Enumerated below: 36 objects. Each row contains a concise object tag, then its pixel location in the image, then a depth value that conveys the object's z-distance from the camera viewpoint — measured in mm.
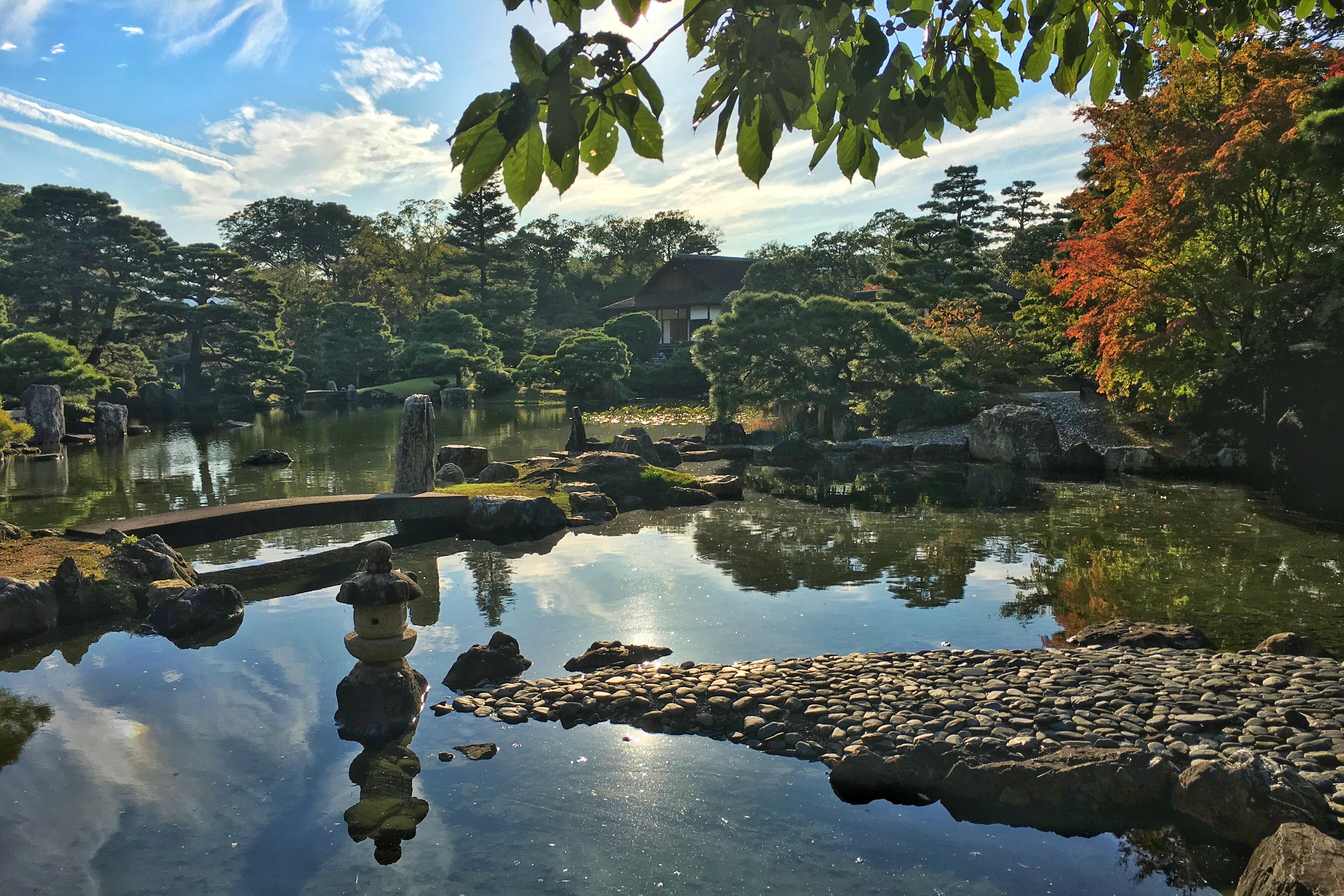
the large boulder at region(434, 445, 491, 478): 14969
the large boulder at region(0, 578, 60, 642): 6828
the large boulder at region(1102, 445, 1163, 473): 15891
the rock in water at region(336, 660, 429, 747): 5211
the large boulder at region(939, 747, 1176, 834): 4180
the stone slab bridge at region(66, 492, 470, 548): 9359
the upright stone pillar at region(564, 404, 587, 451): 18328
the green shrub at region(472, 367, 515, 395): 37688
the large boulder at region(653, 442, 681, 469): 17438
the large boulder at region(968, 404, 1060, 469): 16859
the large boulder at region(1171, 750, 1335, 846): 3760
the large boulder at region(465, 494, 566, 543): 11117
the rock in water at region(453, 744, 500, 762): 4918
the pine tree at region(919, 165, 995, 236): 32875
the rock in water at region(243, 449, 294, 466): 17891
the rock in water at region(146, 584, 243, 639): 7156
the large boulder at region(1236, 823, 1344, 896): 2943
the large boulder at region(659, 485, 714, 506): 13648
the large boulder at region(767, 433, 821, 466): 18609
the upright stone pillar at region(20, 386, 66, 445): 21203
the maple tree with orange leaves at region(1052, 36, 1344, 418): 13266
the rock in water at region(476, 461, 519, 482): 13977
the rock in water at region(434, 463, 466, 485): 14289
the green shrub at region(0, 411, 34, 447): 18578
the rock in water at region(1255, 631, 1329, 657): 6074
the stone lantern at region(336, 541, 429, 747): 5293
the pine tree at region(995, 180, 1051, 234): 38438
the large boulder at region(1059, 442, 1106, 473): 16453
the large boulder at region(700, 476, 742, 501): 14117
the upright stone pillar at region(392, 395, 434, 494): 11633
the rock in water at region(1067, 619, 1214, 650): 6430
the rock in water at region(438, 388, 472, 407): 35688
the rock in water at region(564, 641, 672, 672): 6324
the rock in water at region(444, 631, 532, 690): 5953
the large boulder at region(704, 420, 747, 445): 20125
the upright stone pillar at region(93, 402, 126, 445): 23328
